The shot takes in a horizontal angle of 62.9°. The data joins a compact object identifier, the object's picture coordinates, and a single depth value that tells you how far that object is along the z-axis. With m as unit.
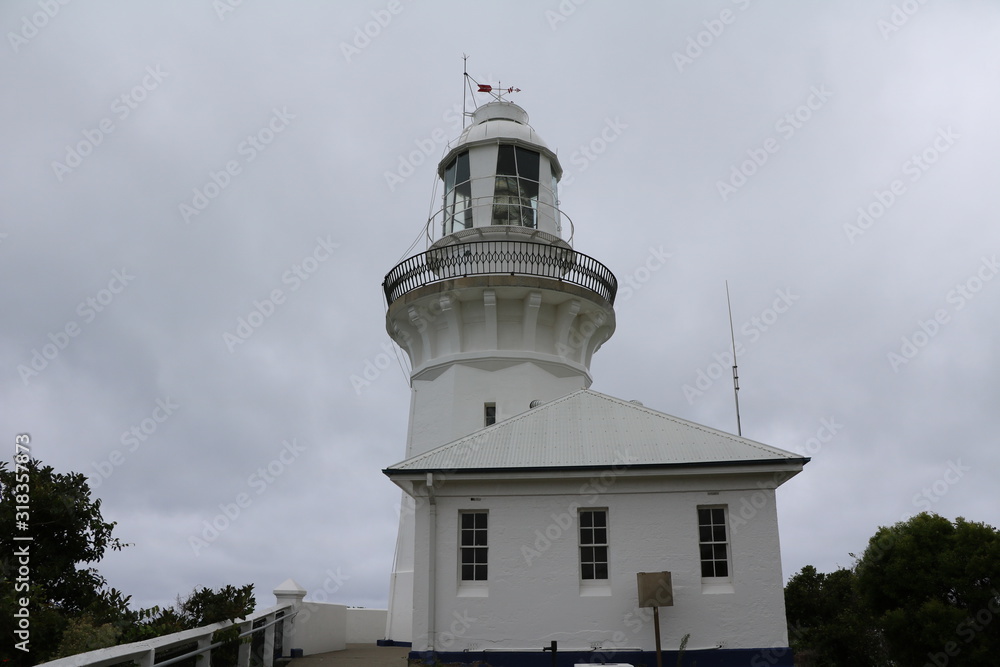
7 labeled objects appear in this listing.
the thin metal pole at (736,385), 15.80
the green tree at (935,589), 13.81
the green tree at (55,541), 10.02
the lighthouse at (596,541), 11.55
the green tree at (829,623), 16.86
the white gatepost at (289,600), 14.15
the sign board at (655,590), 11.24
